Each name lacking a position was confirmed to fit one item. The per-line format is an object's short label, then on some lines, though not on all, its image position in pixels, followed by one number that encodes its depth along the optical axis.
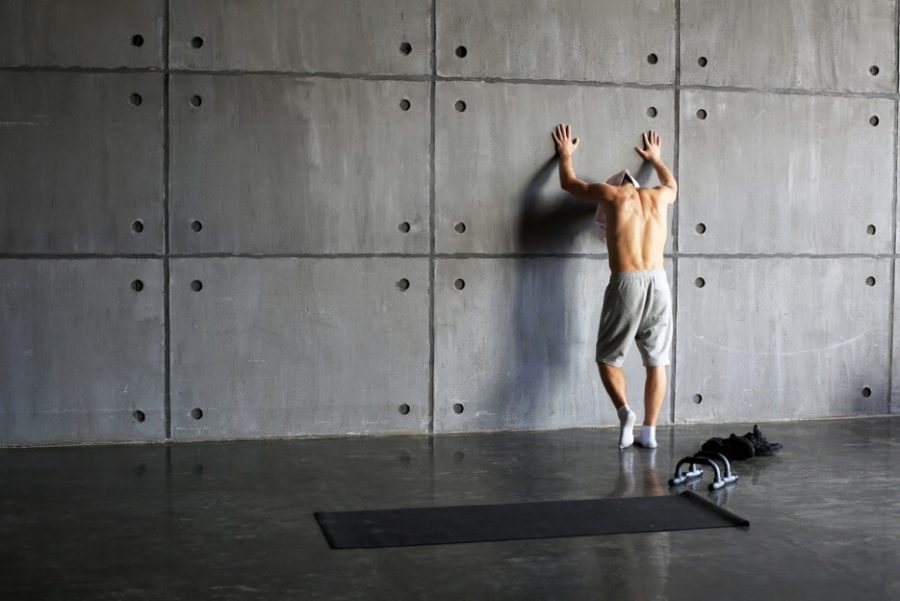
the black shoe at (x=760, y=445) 6.61
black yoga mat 4.81
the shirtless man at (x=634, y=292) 6.97
